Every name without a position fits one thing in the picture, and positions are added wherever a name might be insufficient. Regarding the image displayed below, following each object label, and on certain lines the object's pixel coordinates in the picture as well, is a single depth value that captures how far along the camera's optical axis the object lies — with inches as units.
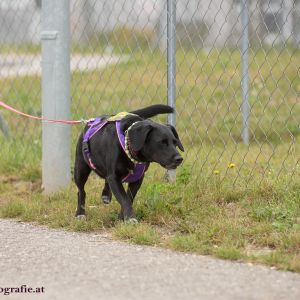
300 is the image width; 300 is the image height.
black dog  406.0
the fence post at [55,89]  502.9
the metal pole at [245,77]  558.9
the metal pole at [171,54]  492.4
